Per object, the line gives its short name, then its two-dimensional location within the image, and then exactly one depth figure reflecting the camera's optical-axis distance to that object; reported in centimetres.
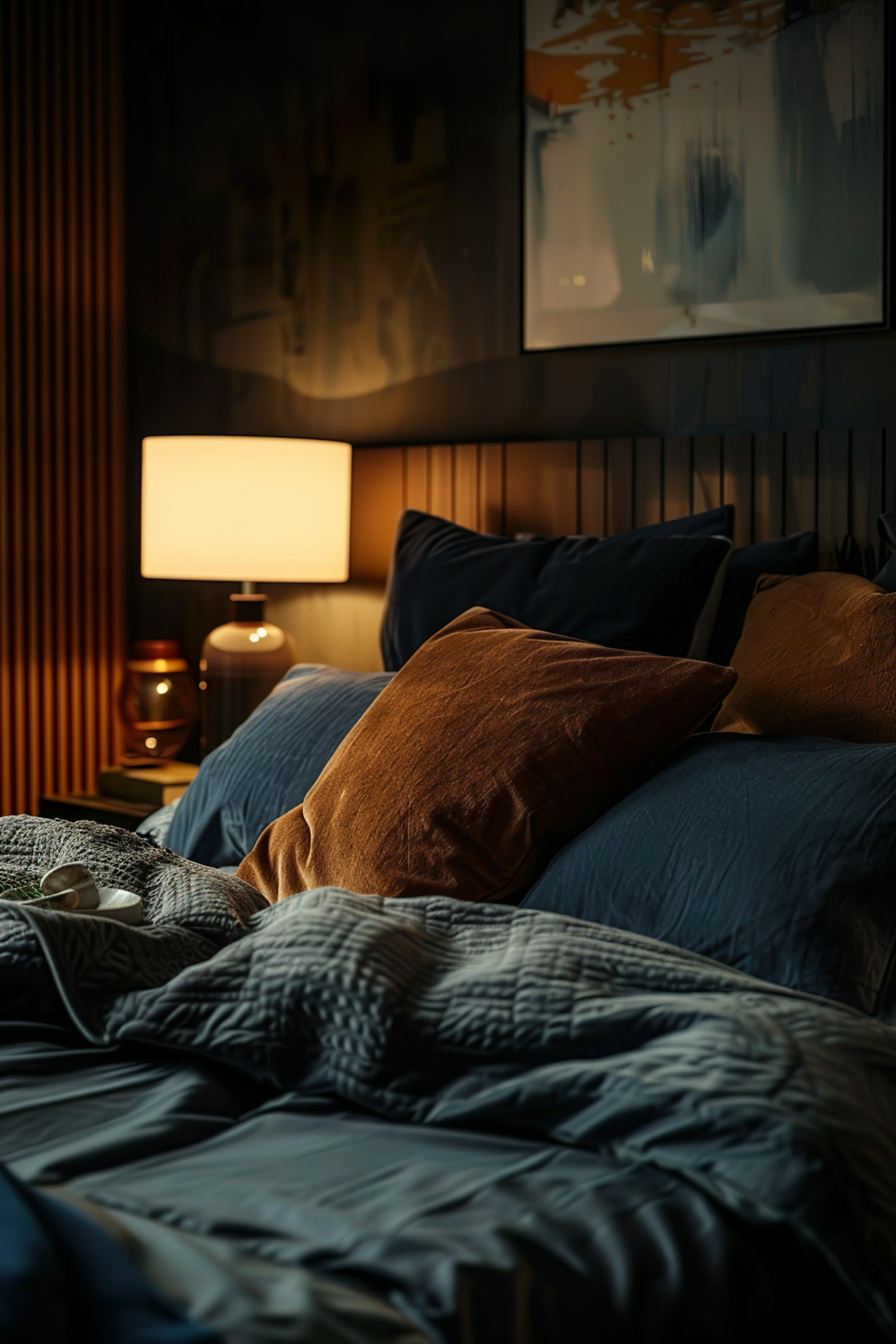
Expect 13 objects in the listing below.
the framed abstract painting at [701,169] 225
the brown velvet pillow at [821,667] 158
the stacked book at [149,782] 279
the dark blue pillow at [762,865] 123
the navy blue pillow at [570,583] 194
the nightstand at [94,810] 276
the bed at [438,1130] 73
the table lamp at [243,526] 264
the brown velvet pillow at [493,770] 149
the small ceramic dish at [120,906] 124
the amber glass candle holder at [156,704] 305
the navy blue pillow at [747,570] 198
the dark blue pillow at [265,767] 187
